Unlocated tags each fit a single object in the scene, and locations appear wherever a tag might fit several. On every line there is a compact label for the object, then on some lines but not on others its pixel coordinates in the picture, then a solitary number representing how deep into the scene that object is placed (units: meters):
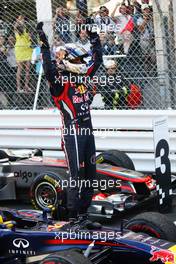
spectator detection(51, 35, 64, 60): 17.97
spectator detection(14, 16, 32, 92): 19.02
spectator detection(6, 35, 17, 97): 19.48
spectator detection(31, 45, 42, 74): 19.05
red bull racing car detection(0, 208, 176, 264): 10.06
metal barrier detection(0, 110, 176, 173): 17.83
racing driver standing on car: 13.52
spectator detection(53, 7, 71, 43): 18.12
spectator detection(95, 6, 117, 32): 17.45
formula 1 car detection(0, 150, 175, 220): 14.54
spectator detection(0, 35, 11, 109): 19.81
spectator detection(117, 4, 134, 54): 17.31
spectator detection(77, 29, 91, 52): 17.52
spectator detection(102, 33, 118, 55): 17.70
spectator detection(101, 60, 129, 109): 17.94
